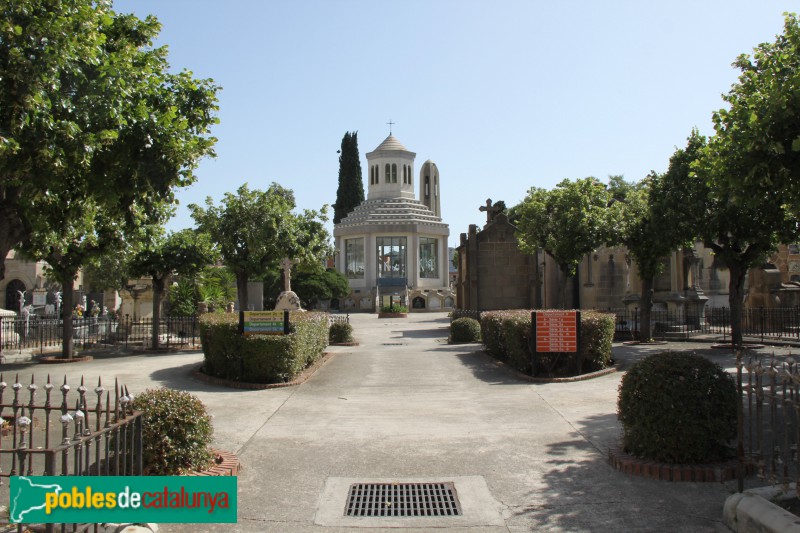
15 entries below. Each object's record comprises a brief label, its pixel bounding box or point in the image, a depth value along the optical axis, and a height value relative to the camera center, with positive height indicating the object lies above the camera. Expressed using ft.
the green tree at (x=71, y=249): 52.80 +4.58
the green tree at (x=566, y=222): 77.61 +9.35
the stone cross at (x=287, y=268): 88.01 +4.28
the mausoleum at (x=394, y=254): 219.20 +15.68
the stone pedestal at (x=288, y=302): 82.89 -0.26
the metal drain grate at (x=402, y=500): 20.08 -6.38
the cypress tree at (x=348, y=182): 272.10 +49.05
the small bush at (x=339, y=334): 82.12 -4.29
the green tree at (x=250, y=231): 79.77 +8.44
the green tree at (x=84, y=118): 24.56 +7.40
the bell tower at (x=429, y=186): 303.89 +52.16
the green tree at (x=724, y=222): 58.90 +6.70
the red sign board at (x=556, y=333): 46.83 -2.49
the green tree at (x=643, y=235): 68.80 +6.78
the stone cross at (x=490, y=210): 122.93 +16.46
